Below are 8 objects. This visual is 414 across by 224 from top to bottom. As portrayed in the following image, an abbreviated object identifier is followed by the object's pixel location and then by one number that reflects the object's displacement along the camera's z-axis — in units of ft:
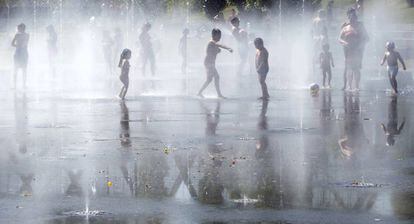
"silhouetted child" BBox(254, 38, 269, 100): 81.30
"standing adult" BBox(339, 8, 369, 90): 86.89
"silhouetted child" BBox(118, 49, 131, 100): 81.30
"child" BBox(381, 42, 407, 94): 83.71
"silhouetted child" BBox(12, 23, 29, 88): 97.86
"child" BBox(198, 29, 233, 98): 84.43
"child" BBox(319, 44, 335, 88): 92.99
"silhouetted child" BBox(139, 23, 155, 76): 116.88
